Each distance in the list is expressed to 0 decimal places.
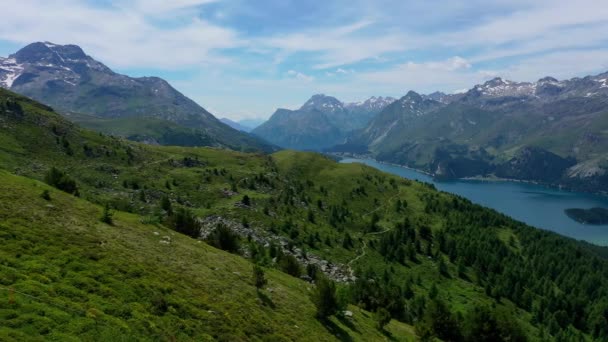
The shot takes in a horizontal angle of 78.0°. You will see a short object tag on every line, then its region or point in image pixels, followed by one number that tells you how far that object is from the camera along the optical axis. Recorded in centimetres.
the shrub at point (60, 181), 5869
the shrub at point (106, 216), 4435
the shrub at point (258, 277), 4419
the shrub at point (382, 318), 5353
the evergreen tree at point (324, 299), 4491
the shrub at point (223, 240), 6634
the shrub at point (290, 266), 7119
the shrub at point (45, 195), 4306
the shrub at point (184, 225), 6594
